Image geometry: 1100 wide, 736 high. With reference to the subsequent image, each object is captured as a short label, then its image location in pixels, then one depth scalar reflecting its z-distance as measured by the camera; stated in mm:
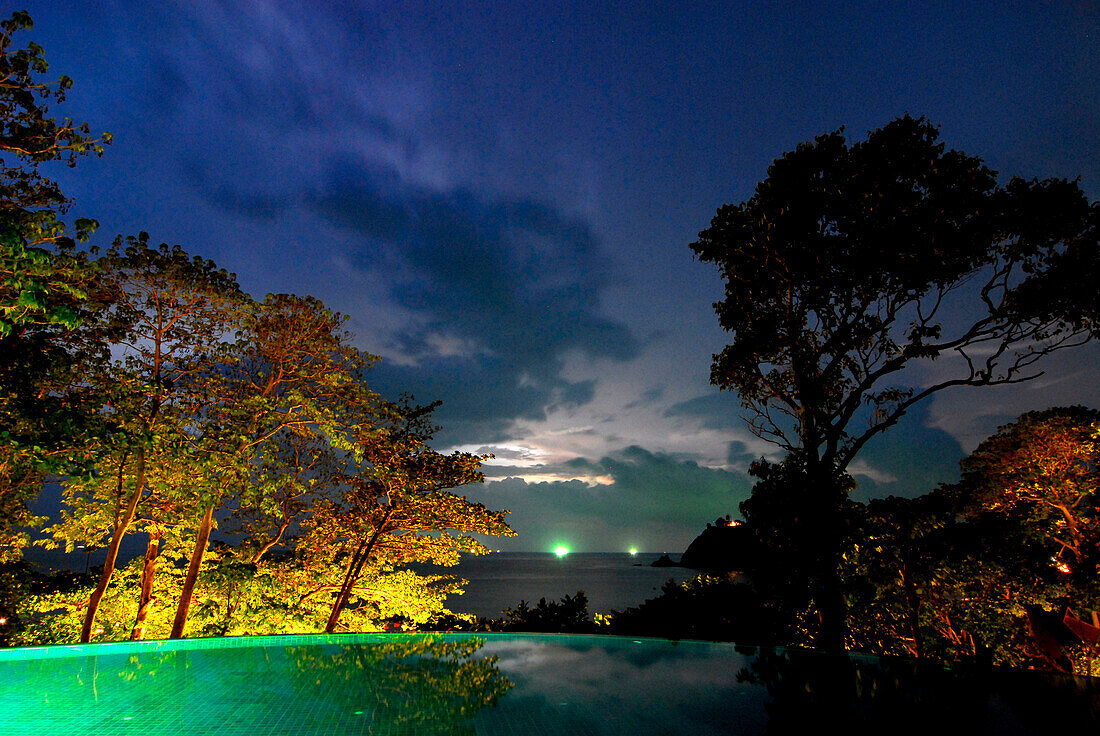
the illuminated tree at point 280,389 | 9664
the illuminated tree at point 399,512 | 11086
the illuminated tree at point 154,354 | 9000
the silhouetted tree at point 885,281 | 8453
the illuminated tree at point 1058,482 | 10047
